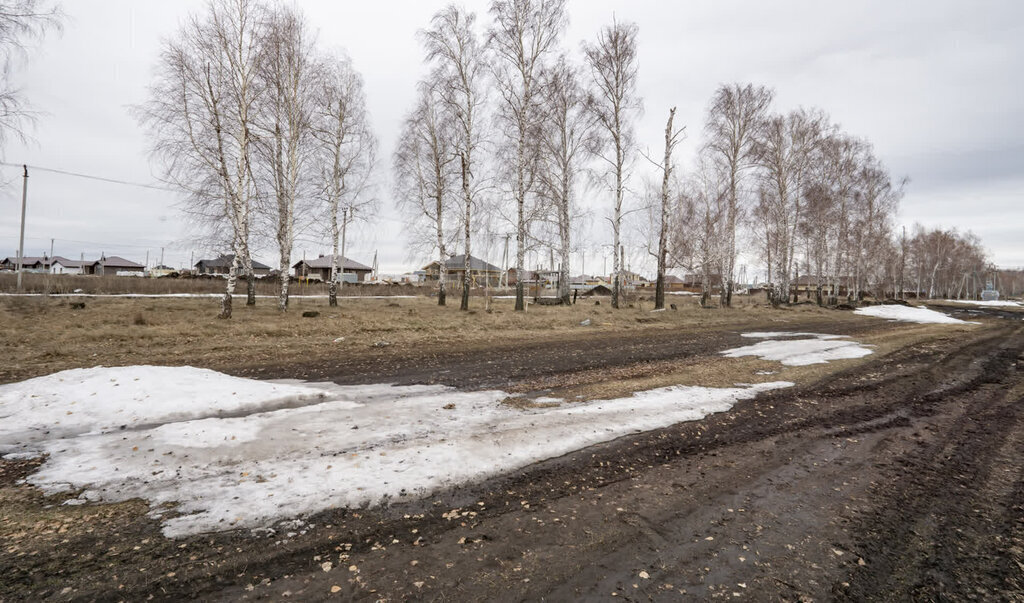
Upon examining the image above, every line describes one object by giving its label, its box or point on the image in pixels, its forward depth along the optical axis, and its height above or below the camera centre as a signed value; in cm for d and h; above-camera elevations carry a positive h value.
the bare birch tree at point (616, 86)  2011 +975
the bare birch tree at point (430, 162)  2058 +636
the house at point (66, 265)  8317 +397
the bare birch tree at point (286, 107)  1555 +685
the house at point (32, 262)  8562 +463
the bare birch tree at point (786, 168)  2778 +806
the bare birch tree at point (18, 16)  852 +540
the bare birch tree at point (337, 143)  1844 +645
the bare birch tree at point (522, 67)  1830 +958
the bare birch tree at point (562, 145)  2016 +733
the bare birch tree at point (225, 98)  1419 +654
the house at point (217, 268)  6912 +304
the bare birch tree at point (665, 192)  2041 +466
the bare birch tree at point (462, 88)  1808 +862
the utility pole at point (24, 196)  2714 +565
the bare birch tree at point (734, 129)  2438 +945
